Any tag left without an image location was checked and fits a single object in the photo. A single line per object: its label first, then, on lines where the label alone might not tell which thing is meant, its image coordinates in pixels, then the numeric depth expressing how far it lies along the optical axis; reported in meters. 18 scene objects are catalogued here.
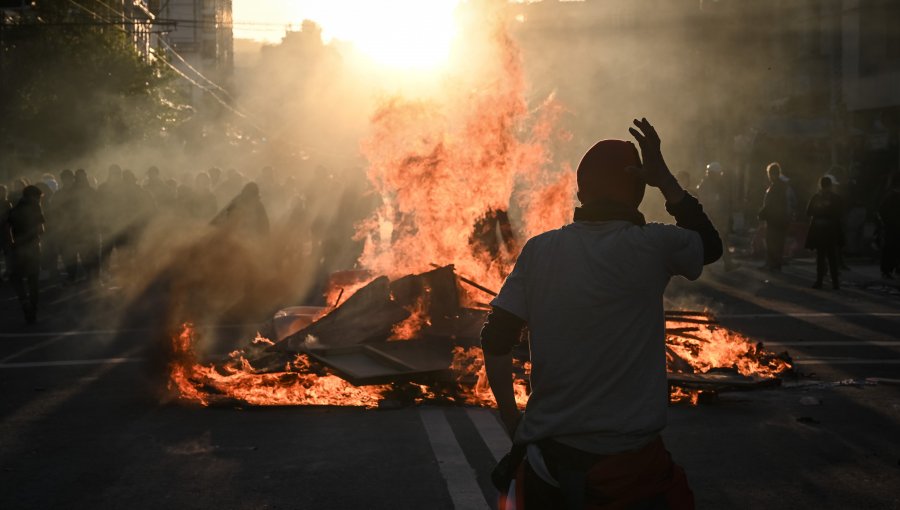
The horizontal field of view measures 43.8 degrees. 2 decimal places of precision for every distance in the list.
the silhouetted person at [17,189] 22.27
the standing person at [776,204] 21.98
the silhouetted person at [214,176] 28.05
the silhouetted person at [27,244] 15.91
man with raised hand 3.52
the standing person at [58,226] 22.05
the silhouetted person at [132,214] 22.66
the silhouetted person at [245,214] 19.33
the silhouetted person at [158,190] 24.43
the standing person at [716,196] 22.17
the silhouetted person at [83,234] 22.03
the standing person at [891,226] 19.78
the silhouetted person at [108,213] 22.47
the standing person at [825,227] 19.02
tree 35.41
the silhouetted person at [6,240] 16.33
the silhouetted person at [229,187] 27.04
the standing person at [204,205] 24.23
